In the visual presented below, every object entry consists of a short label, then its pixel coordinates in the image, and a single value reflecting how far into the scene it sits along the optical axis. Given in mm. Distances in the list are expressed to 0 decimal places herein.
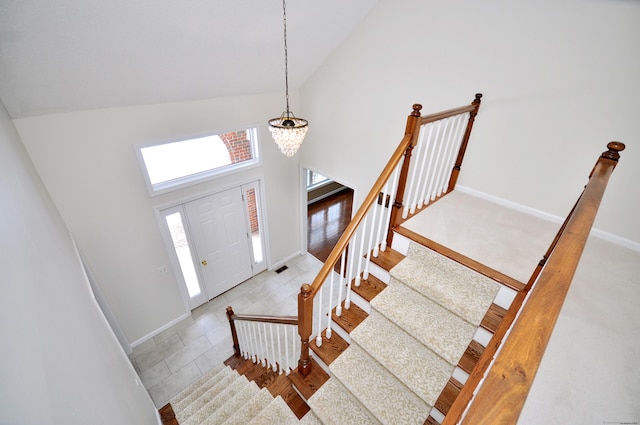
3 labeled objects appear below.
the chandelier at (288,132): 2662
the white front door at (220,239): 4562
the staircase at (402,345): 1883
